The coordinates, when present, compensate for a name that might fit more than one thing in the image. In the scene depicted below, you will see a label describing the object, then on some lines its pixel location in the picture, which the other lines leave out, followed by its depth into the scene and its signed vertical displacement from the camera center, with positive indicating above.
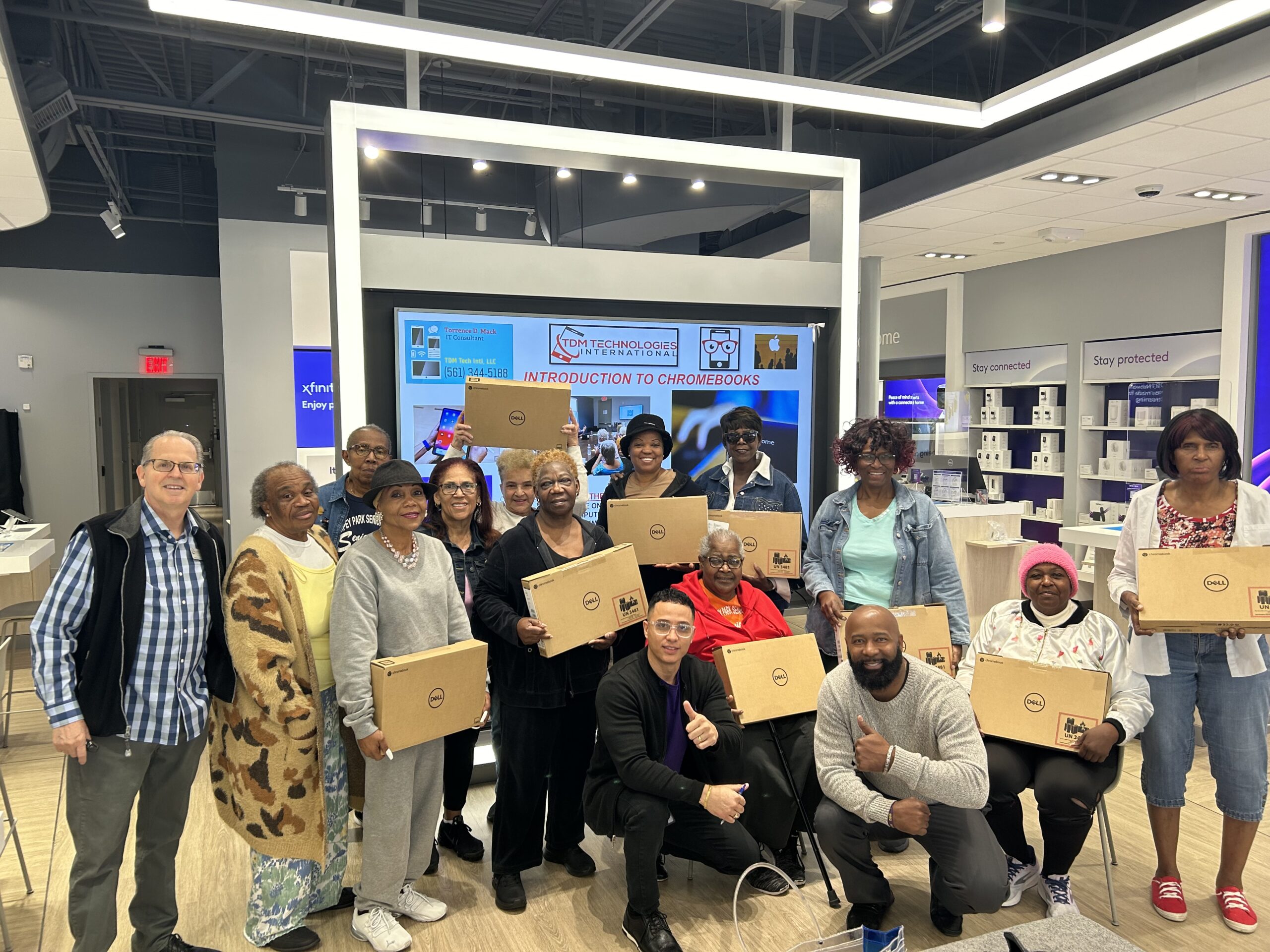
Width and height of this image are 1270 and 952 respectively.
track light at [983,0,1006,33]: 3.43 +1.59
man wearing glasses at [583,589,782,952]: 2.75 -1.14
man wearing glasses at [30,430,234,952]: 2.26 -0.66
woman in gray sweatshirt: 2.56 -0.69
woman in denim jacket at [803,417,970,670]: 3.34 -0.50
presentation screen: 4.06 +0.22
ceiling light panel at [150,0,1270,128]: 2.84 +1.32
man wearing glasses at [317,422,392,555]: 3.20 -0.27
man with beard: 2.57 -1.05
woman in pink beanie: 2.86 -1.04
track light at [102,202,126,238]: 7.66 +1.79
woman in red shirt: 3.08 -1.13
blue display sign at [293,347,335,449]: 7.57 +0.18
